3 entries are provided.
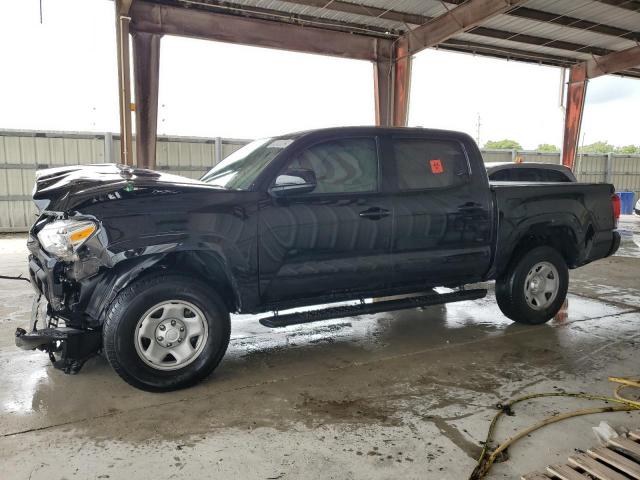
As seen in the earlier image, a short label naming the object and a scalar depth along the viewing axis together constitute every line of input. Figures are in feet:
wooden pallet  7.51
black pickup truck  10.64
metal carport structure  33.17
